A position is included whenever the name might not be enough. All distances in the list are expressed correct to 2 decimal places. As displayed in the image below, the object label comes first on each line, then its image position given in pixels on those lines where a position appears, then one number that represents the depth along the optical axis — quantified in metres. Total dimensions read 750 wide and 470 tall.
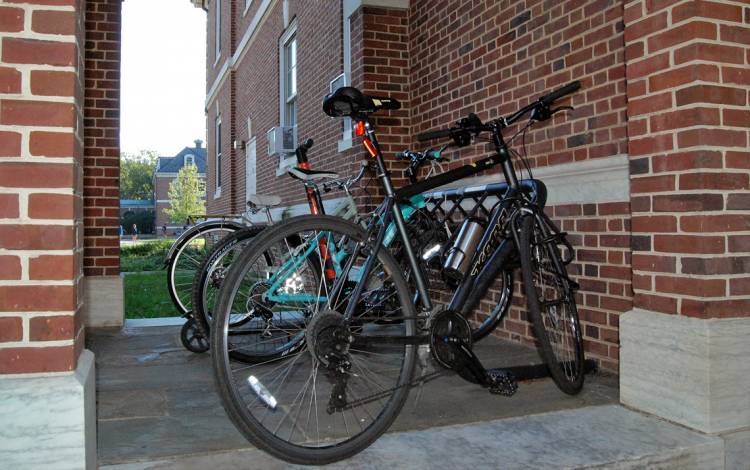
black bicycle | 2.45
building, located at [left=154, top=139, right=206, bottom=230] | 77.81
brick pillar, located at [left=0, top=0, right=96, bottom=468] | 1.97
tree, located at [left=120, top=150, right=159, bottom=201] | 101.56
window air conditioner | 9.76
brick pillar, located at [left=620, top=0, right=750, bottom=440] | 2.75
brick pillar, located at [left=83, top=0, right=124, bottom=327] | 5.83
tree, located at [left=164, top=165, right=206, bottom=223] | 64.06
